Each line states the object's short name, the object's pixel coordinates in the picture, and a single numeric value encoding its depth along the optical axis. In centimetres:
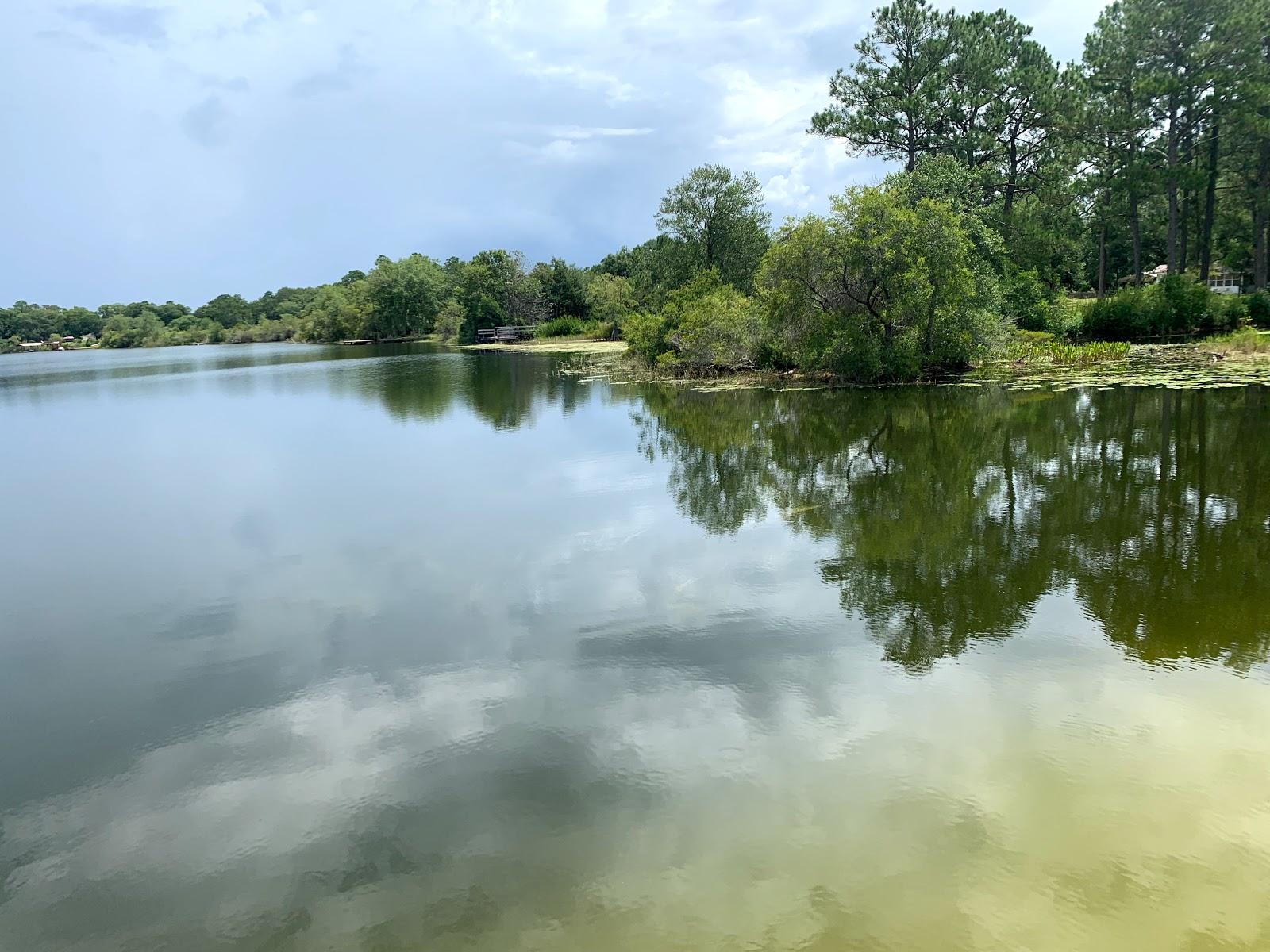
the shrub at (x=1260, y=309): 3144
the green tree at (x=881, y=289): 2447
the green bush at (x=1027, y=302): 3198
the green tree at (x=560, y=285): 8556
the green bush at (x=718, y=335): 3072
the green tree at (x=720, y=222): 4334
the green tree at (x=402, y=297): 9531
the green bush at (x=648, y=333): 3669
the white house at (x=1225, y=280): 5788
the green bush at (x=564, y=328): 7912
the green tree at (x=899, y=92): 3981
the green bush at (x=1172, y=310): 3141
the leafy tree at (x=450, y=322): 9244
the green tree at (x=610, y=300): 6338
